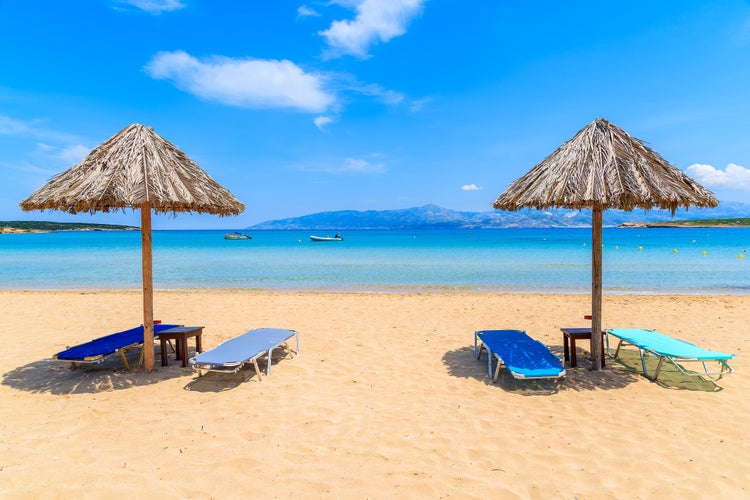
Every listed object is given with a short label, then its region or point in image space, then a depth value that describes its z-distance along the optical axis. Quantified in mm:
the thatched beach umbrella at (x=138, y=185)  4895
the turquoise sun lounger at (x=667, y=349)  4727
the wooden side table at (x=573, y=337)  5680
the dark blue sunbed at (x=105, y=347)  5125
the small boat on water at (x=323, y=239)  71188
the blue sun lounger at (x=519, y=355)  4711
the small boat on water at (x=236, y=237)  84062
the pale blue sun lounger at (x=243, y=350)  5082
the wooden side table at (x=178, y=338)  5902
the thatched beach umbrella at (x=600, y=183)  4949
